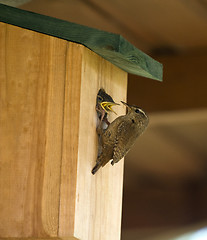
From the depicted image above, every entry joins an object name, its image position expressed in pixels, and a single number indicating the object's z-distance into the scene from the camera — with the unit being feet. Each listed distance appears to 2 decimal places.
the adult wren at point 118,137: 22.90
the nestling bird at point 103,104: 22.99
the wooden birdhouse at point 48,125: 21.09
